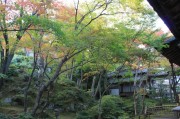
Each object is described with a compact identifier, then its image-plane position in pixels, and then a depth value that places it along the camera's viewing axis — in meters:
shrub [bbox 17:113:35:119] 10.00
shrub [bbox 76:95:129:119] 15.20
